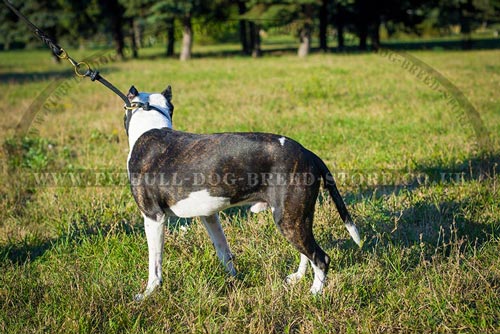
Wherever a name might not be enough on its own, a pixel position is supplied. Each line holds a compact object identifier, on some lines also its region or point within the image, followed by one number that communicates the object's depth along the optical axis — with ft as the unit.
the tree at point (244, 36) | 135.07
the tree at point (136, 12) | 116.16
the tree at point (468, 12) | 130.18
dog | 12.04
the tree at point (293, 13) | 106.81
